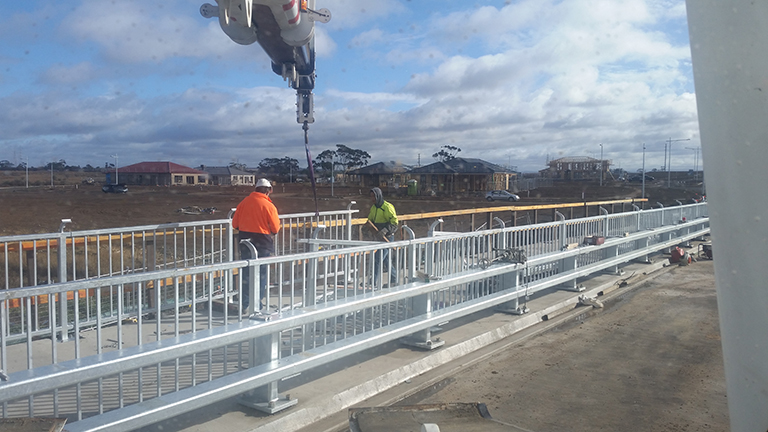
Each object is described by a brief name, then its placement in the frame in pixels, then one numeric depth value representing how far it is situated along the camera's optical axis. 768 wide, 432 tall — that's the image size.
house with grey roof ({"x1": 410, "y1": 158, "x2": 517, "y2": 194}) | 79.81
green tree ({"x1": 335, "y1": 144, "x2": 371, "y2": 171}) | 87.65
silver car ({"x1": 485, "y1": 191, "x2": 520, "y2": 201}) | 65.11
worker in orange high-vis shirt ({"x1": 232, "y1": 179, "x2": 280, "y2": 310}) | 8.20
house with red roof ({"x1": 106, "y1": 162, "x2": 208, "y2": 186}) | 102.06
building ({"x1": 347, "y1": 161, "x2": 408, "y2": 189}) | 82.19
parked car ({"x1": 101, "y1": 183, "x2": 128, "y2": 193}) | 75.69
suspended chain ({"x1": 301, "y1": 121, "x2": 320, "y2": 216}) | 8.20
